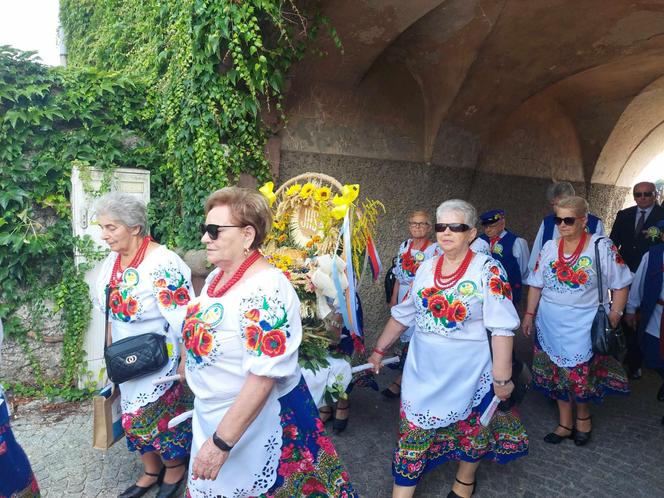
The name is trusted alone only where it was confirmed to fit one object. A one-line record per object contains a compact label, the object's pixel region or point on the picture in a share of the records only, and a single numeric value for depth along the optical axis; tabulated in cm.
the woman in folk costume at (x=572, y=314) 350
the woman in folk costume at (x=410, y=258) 432
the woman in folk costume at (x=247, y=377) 181
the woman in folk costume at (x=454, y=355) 264
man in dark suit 521
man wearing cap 473
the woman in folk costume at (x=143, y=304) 271
